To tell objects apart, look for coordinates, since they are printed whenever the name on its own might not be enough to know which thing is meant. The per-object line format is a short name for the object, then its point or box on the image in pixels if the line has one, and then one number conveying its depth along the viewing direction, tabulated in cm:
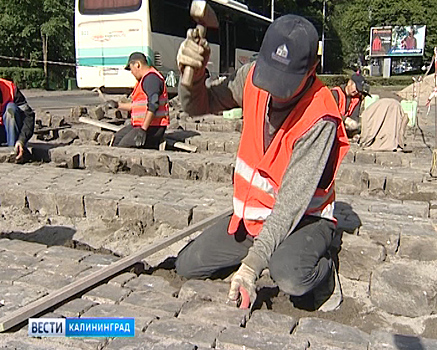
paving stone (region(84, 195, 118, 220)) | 447
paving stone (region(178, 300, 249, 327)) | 243
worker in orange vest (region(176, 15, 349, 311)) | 256
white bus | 1365
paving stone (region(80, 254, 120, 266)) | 317
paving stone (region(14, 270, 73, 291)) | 283
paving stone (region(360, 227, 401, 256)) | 353
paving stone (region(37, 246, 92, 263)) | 324
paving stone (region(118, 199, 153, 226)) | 432
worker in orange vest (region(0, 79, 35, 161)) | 643
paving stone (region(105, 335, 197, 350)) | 221
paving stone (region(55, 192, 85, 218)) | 459
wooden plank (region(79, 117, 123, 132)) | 908
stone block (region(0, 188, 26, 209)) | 480
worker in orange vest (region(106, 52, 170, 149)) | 672
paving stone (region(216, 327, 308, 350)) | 221
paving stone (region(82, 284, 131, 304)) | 267
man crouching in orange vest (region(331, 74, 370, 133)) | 724
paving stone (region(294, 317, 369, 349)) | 227
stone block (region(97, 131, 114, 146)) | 841
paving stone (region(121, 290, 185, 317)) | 258
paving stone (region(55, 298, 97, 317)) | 253
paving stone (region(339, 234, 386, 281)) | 334
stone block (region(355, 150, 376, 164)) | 682
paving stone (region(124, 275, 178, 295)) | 279
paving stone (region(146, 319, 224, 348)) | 226
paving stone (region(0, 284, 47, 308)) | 263
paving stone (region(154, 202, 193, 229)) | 420
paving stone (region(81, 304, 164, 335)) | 245
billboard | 3897
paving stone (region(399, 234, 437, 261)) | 339
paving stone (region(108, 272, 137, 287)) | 288
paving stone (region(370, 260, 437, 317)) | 299
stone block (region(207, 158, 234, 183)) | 587
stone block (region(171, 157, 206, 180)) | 602
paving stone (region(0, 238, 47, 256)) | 334
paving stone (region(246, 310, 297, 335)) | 238
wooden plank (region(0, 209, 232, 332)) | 240
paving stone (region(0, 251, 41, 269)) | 312
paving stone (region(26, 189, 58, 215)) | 468
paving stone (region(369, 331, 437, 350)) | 218
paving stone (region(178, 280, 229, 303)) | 268
